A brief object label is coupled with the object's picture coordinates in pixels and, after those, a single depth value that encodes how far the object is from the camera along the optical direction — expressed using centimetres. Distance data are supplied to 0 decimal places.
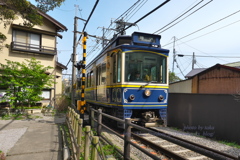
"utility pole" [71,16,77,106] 1312
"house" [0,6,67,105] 1387
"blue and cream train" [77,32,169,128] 638
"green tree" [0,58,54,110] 1147
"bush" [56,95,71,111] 1474
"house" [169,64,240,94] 1060
